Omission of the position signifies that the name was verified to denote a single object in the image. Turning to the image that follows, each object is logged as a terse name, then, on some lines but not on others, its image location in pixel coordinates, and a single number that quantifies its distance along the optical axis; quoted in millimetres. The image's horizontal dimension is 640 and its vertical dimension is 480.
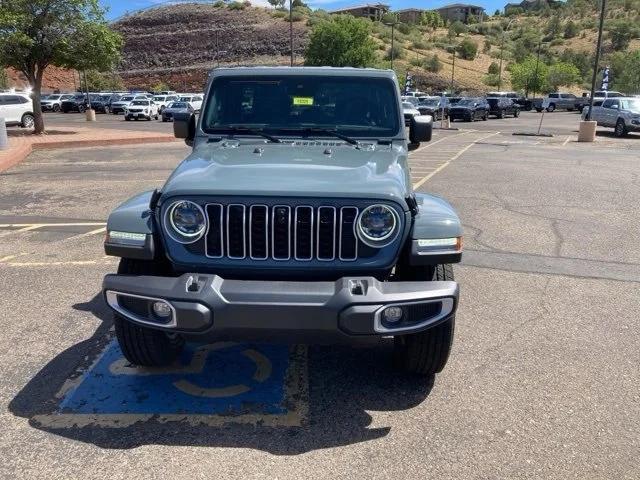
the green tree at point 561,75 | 79631
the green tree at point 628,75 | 61250
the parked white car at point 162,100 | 41656
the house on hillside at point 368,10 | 144500
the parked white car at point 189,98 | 42844
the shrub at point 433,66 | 85250
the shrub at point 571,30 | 112438
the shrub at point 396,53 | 86262
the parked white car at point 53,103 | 50125
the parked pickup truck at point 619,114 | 24359
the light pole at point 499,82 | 80350
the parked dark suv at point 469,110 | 38250
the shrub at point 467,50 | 100812
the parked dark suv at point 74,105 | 49094
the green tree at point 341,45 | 62438
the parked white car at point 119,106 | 45616
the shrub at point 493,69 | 91062
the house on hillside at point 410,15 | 149375
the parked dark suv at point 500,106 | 43375
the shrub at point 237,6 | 105438
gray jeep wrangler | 2932
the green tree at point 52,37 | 20781
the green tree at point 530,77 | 75125
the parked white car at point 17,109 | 25766
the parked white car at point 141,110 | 38719
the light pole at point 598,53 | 20578
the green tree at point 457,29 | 119312
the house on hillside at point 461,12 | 162575
